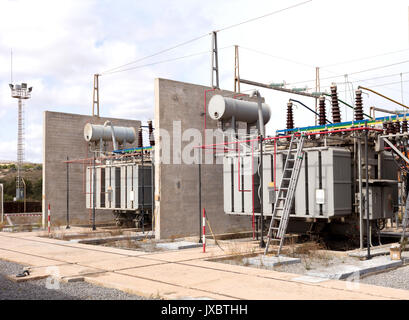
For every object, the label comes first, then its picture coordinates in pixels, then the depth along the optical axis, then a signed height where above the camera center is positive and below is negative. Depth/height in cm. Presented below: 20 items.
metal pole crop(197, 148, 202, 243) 1926 -148
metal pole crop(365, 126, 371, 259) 1322 -38
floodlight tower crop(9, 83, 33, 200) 6381 +1153
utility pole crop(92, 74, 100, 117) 3142 +571
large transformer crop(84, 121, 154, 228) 2350 +16
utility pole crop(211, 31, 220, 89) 2286 +601
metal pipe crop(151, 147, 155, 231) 2034 +52
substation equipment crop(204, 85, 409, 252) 1505 +4
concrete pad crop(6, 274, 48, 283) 1072 -224
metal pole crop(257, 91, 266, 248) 1745 +259
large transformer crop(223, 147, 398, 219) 1502 -28
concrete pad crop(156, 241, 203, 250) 1637 -233
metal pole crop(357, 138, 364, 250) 1462 -109
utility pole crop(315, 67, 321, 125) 3875 +838
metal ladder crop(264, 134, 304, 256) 1434 -30
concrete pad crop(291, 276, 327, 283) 1005 -219
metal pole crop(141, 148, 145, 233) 2313 -63
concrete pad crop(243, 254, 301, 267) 1241 -222
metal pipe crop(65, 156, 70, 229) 2650 -102
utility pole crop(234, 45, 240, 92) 2716 +620
